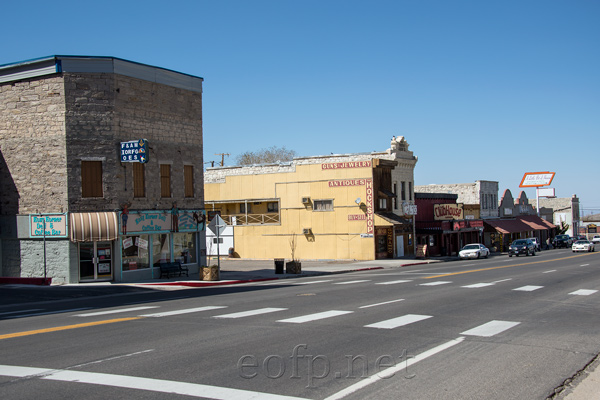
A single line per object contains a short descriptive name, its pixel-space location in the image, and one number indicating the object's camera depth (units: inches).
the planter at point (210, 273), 1140.4
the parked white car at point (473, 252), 2037.4
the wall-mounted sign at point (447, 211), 2269.9
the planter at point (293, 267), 1343.5
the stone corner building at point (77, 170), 1069.8
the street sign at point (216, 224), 1122.7
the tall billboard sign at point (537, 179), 3806.6
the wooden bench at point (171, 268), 1184.8
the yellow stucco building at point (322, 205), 1862.7
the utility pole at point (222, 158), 3016.7
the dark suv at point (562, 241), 3075.5
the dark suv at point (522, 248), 2098.9
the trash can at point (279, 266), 1332.4
